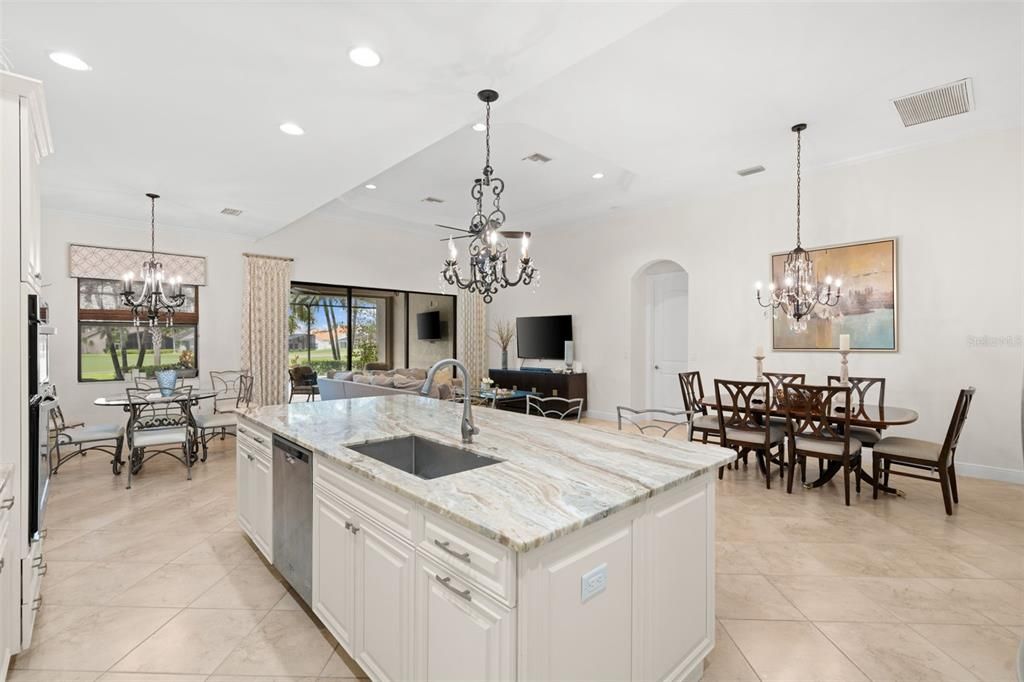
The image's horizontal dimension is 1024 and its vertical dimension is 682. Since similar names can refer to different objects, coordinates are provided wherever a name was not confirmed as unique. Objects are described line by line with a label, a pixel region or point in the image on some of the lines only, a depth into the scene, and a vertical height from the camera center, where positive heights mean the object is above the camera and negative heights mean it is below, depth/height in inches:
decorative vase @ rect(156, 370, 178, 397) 191.8 -16.5
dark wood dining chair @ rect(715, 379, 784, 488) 158.4 -30.8
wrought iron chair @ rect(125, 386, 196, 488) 165.6 -33.5
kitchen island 47.3 -25.6
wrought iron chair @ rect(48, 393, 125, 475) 168.4 -34.2
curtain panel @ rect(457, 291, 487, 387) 354.0 +3.9
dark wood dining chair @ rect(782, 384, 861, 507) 141.1 -29.0
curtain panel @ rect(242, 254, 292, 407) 269.1 +9.0
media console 299.0 -28.2
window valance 227.9 +40.1
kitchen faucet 83.1 -12.7
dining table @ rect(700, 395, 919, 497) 136.7 -23.2
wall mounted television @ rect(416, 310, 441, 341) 345.1 +11.3
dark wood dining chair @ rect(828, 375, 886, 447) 152.9 -22.3
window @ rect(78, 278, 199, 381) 232.2 +1.5
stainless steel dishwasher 82.7 -32.5
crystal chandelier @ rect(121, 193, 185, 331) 196.9 +20.6
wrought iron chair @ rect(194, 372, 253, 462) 197.3 -32.9
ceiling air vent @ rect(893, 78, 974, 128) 141.9 +75.0
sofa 221.8 -21.3
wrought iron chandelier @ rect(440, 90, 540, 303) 141.2 +25.6
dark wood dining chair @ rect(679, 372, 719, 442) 171.5 -26.7
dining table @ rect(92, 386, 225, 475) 170.2 -21.8
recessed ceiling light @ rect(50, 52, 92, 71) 105.1 +63.8
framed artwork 188.2 +16.7
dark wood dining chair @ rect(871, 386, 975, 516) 132.4 -33.3
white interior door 276.8 +2.5
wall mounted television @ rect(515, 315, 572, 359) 313.7 +3.3
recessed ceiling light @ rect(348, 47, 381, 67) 102.7 +63.2
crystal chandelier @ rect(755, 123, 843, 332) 174.9 +19.7
